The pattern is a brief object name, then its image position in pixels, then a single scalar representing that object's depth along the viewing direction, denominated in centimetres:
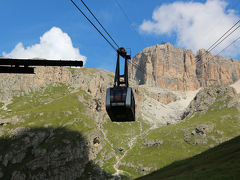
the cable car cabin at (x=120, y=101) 3206
